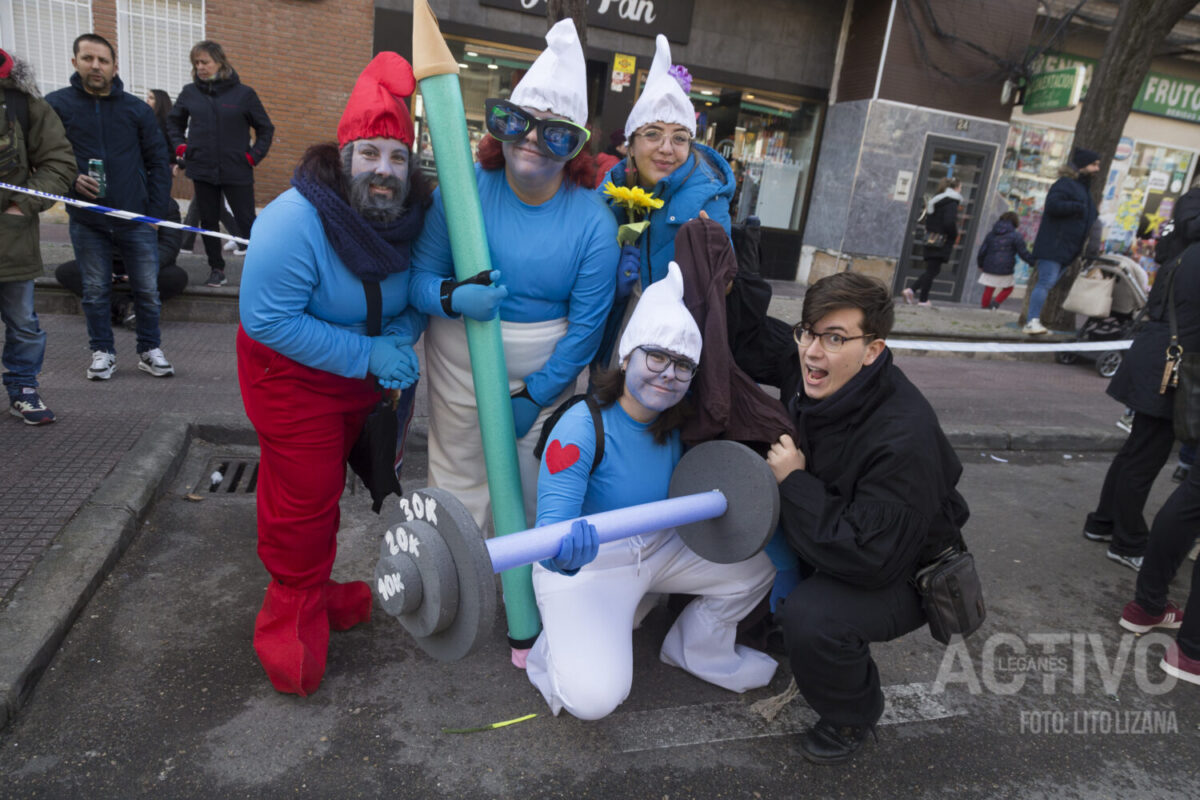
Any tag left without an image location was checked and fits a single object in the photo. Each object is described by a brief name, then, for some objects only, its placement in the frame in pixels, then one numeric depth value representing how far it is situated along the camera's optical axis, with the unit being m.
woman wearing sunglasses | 2.51
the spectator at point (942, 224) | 11.15
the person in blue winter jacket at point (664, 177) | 2.83
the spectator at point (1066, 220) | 8.97
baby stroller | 8.16
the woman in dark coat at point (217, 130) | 6.86
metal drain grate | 3.92
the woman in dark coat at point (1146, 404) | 3.61
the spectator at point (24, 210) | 4.00
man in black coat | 2.27
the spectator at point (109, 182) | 4.66
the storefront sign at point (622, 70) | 10.78
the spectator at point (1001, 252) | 10.92
